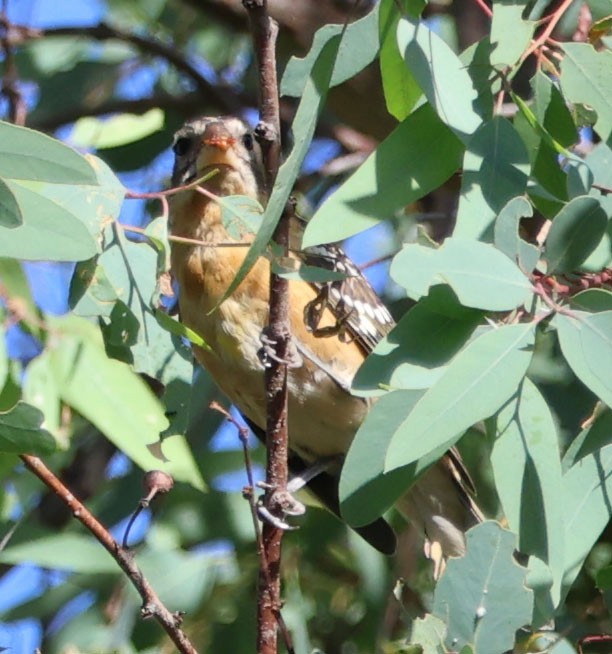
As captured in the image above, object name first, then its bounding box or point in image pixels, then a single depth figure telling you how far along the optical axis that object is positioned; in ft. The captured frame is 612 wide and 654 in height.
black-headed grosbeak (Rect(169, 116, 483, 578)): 21.20
